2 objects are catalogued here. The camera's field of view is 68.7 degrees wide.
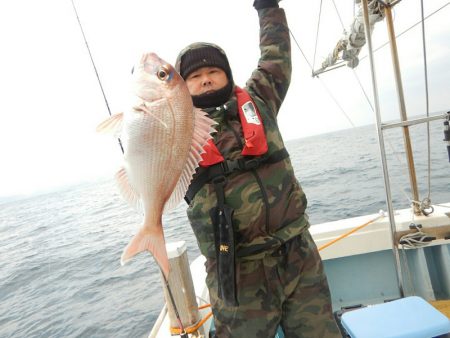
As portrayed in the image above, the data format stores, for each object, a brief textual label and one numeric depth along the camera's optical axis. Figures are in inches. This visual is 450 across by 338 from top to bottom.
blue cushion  88.6
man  82.5
